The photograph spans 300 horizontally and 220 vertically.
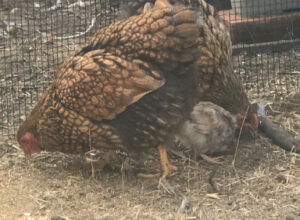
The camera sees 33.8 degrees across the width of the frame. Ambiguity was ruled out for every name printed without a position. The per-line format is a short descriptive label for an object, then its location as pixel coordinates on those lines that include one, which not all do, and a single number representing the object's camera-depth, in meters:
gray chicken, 3.81
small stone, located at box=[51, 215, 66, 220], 3.03
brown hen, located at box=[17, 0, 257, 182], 3.12
